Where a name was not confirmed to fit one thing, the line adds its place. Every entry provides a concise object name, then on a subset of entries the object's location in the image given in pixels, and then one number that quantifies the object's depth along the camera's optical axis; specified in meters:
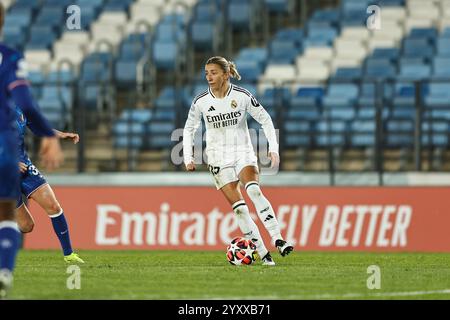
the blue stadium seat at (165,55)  26.03
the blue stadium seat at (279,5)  26.80
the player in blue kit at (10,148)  9.62
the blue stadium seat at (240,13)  26.52
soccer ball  14.07
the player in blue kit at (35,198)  14.13
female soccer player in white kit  13.97
